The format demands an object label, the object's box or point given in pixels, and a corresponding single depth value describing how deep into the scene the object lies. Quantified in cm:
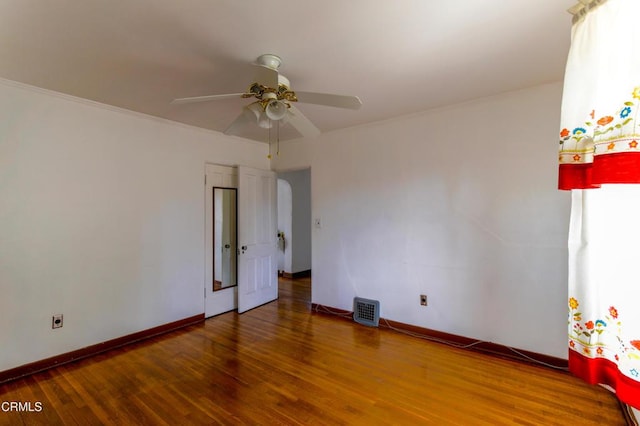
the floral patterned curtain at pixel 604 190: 93
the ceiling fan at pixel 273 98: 194
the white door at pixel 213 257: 401
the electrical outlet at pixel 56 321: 270
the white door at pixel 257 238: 424
